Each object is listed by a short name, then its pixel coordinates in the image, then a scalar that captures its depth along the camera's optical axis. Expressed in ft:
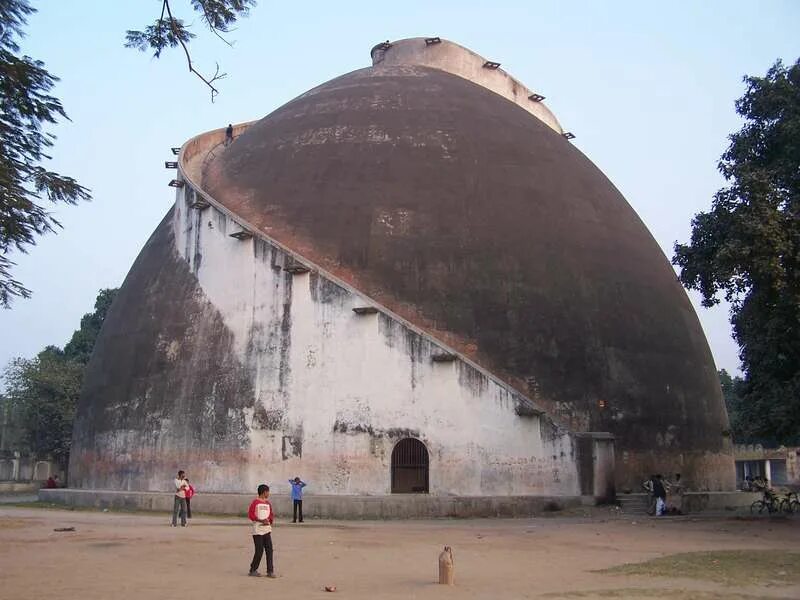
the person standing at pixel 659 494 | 62.13
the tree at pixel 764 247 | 47.52
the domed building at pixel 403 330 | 62.18
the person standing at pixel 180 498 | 52.70
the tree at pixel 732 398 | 60.44
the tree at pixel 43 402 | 125.39
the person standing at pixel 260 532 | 31.27
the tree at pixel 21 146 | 31.32
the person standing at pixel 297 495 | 55.88
